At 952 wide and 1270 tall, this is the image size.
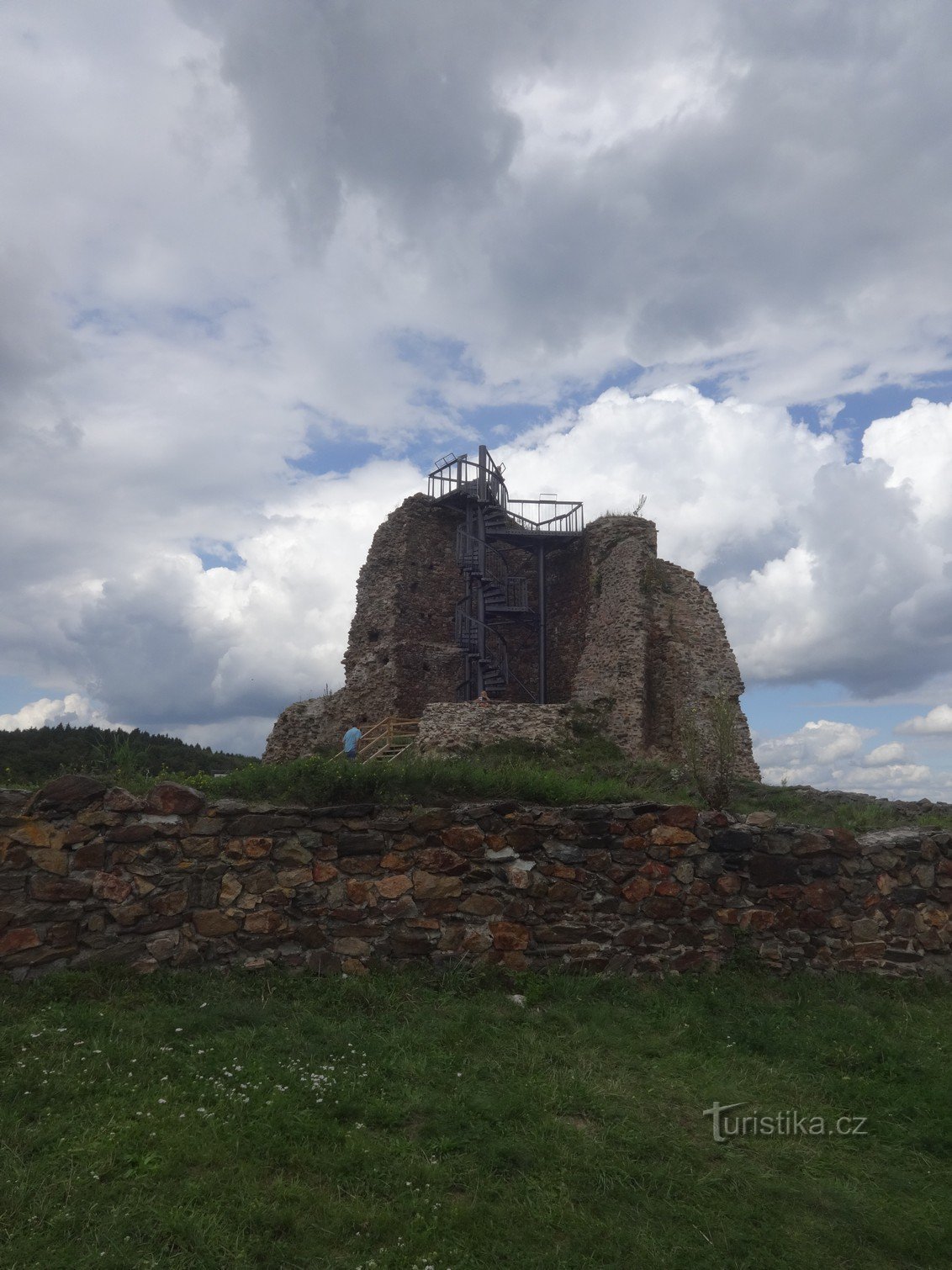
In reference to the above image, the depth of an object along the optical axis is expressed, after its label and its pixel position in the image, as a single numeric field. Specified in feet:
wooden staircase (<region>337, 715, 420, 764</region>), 67.68
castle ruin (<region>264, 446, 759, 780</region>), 74.43
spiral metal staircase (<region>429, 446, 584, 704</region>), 85.76
